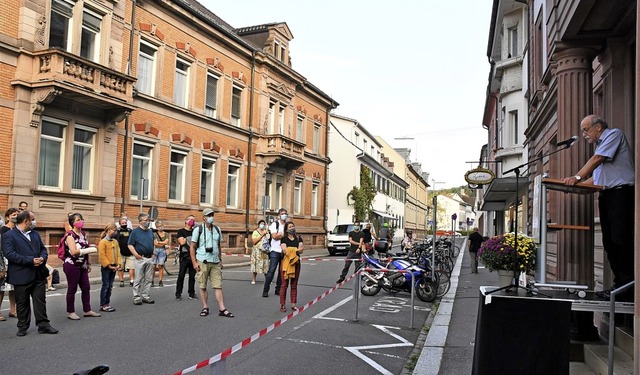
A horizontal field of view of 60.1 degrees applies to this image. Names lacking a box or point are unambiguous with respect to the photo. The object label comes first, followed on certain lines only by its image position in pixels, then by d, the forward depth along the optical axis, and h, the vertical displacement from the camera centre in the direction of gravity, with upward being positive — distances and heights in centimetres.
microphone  533 +84
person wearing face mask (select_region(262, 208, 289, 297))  1266 -75
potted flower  650 -35
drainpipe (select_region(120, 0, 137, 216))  2094 +293
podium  522 +2
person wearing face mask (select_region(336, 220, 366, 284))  1572 -76
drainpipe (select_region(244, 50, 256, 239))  3033 +420
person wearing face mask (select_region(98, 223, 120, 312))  1020 -98
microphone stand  465 -54
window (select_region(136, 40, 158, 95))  2262 +607
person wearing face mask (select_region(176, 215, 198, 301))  1214 -108
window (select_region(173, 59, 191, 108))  2508 +607
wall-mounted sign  1877 +168
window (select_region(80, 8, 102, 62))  1917 +625
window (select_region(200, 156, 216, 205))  2705 +184
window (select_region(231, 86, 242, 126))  2949 +606
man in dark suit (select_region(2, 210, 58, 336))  795 -90
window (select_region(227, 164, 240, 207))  2945 +171
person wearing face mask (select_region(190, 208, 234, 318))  988 -78
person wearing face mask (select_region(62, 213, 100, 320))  912 -85
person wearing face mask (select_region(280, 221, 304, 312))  1064 -90
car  3312 -133
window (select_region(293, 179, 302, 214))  3675 +151
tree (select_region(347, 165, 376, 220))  4662 +186
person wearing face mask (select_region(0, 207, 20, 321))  909 -127
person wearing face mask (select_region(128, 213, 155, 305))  1115 -87
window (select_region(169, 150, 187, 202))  2470 +183
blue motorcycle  1286 -137
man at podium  491 +34
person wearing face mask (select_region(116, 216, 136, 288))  1280 -90
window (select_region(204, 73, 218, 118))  2733 +604
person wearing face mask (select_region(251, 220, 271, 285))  1504 -87
